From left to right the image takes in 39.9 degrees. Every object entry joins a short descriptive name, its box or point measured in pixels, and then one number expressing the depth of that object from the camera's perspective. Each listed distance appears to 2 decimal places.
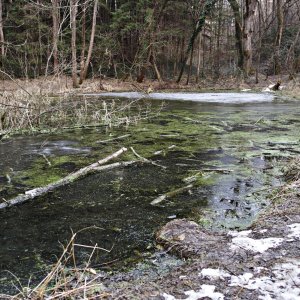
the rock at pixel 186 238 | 3.47
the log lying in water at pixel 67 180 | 4.84
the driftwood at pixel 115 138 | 8.32
